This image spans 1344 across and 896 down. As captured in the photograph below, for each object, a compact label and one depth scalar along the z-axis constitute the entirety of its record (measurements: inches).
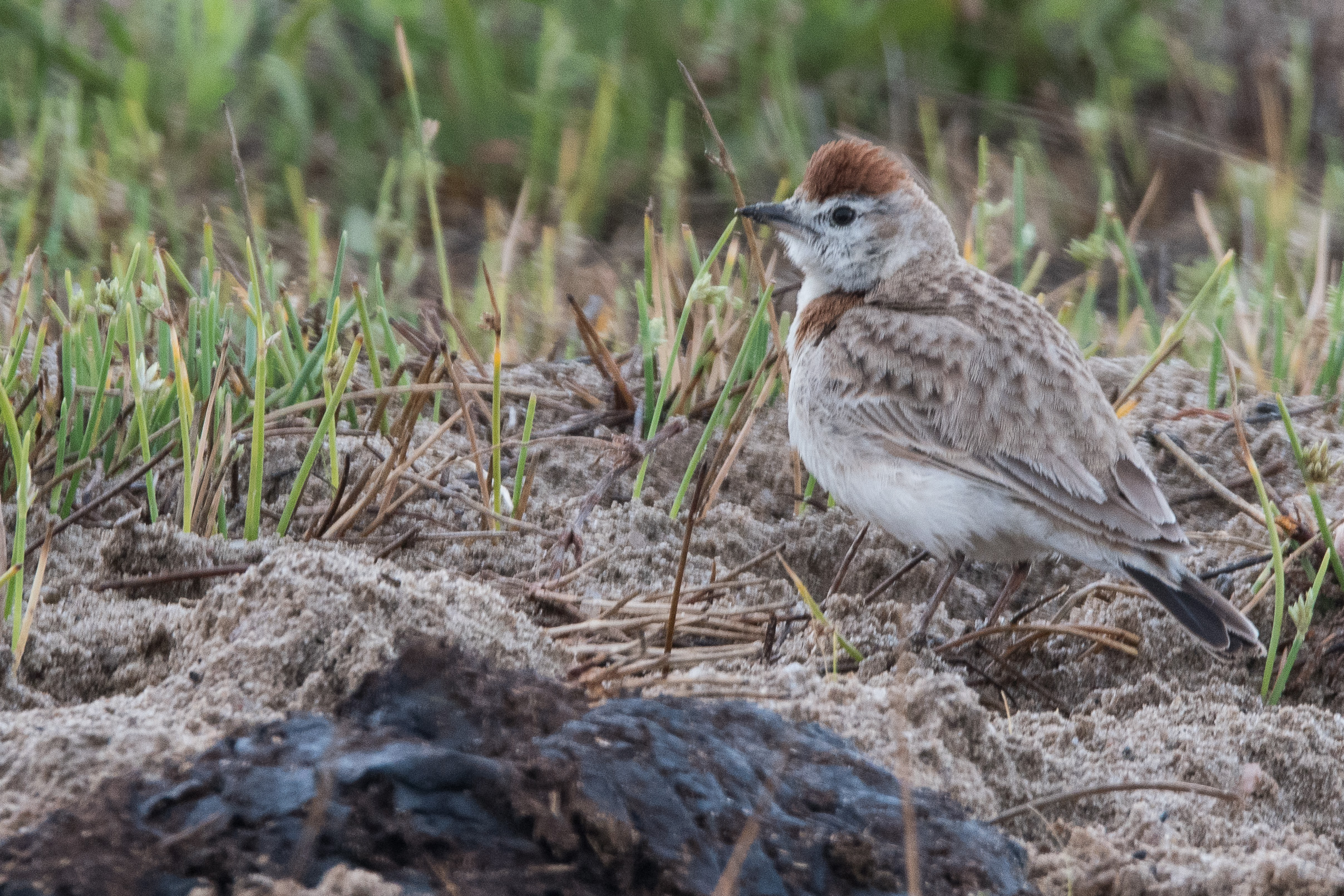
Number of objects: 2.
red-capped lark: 256.5
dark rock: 143.8
